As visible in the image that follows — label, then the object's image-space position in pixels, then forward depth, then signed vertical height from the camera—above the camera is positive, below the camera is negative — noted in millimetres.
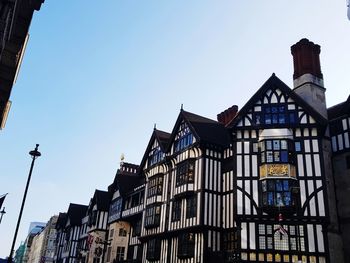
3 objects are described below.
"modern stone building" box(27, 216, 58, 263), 82438 +6071
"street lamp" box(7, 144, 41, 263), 17102 +3524
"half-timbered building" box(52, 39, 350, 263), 24953 +7188
